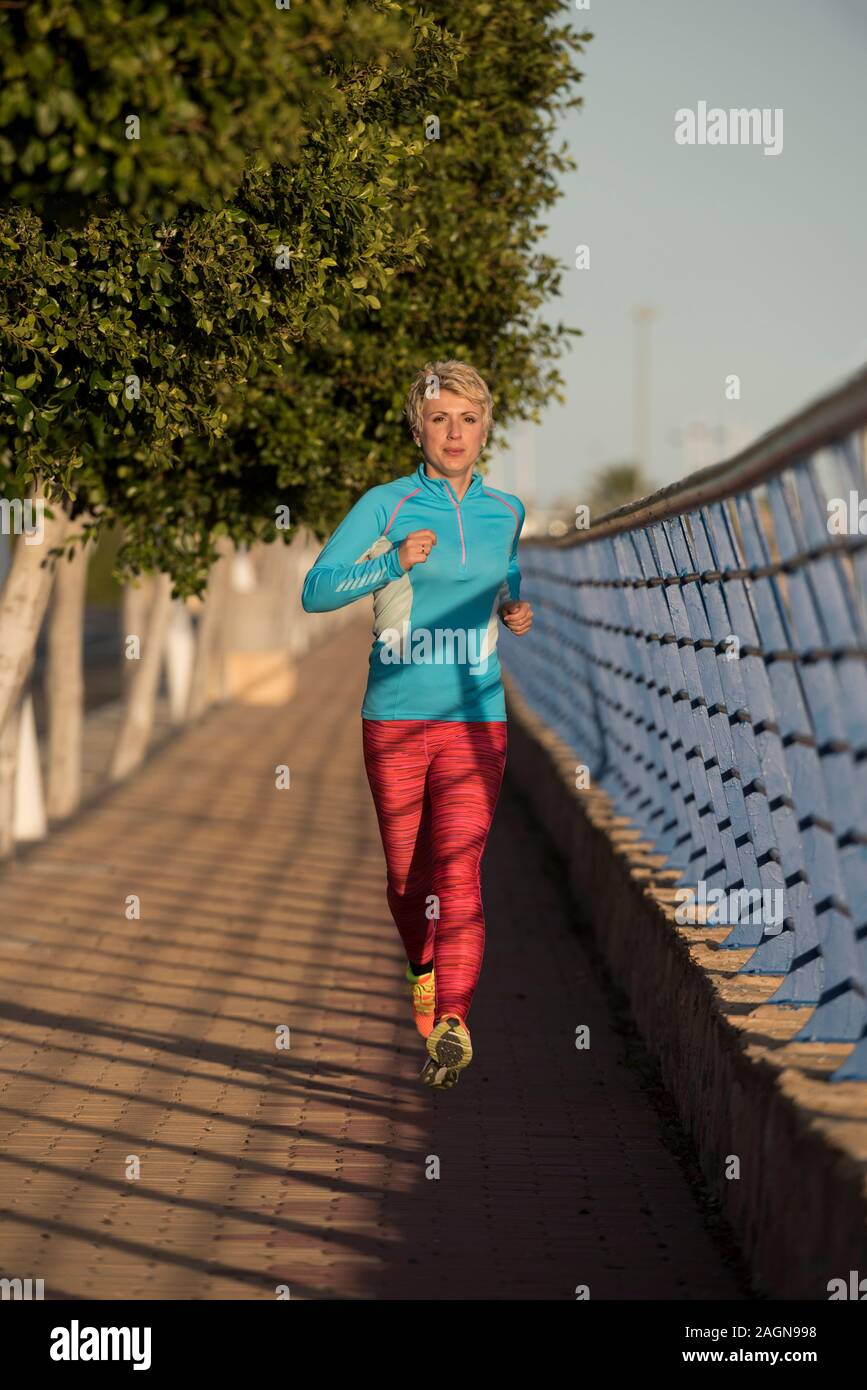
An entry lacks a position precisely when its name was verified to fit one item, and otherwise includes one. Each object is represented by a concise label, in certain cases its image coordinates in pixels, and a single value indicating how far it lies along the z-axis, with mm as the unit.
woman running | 6789
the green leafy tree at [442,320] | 10227
